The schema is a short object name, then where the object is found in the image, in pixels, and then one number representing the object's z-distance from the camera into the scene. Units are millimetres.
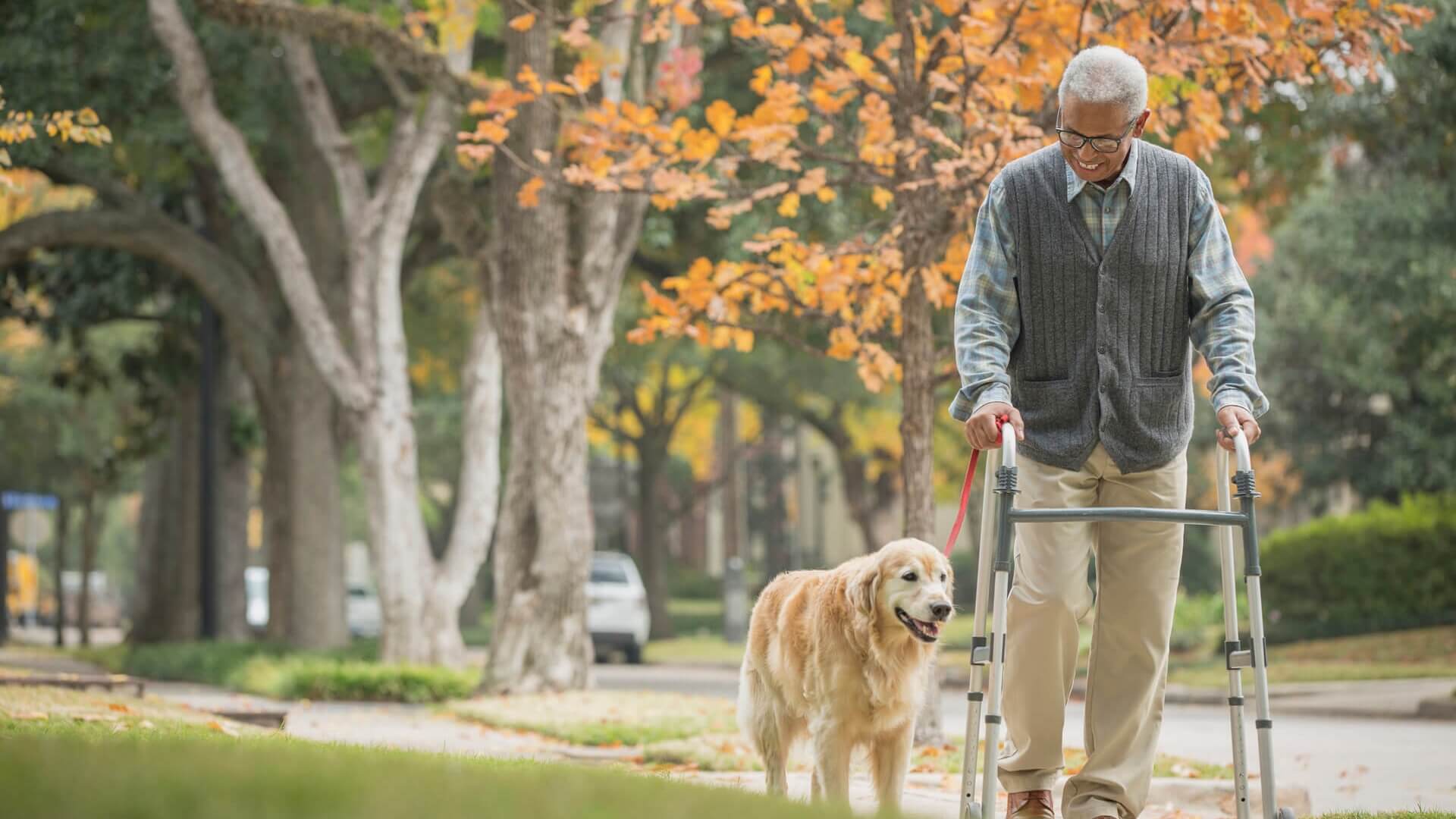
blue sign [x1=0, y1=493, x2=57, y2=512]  49247
